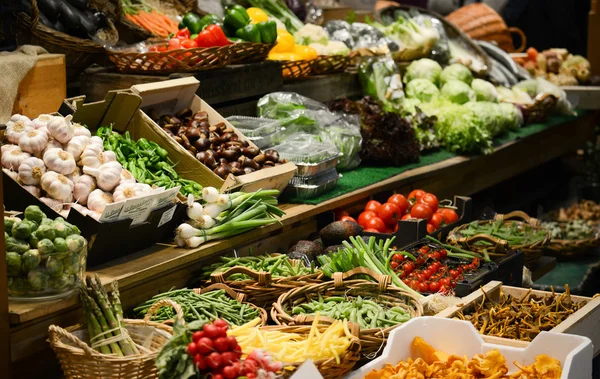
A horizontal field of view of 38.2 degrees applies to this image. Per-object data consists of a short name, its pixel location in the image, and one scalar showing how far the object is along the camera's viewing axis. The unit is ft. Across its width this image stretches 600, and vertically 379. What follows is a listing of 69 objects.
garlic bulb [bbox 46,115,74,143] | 12.91
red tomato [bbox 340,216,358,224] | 16.78
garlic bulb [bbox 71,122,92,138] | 13.44
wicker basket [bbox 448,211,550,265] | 16.62
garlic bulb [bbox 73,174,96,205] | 12.73
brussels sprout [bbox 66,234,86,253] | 10.70
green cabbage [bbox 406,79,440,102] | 24.97
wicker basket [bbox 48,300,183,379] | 9.95
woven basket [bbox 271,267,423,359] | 12.67
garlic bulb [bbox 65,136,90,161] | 13.03
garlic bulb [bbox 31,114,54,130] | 13.11
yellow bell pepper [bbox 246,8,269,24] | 21.91
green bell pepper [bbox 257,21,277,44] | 19.06
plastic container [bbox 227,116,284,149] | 17.28
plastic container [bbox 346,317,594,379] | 10.98
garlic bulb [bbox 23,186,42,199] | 12.39
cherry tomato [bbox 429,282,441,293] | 14.20
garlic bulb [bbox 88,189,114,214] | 12.62
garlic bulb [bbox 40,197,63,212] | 12.35
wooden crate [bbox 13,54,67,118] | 15.24
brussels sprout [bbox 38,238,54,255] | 10.54
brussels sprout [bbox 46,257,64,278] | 10.64
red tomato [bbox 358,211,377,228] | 17.30
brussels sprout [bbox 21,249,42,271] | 10.50
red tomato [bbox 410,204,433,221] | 17.85
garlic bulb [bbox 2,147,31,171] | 12.60
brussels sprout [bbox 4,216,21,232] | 10.69
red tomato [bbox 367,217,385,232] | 17.12
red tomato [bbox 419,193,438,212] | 18.20
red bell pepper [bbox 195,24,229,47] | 18.11
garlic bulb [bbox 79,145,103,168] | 13.05
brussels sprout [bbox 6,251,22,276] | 10.43
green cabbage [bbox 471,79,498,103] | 26.27
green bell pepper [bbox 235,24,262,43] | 19.08
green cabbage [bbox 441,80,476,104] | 25.22
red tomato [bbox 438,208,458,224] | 18.43
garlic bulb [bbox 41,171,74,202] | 12.34
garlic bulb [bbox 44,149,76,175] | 12.61
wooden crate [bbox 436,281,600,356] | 12.01
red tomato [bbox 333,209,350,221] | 17.43
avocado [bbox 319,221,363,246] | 15.98
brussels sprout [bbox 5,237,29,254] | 10.48
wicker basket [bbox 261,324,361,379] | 9.73
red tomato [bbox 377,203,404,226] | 17.50
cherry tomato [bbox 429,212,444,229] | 17.97
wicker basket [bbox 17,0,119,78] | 16.28
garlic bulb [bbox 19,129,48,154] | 12.72
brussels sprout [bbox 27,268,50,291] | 10.68
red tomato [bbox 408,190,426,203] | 18.51
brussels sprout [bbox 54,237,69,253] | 10.62
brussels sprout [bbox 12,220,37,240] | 10.55
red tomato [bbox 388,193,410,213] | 17.89
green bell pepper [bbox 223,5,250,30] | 19.51
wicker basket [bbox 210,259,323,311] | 12.92
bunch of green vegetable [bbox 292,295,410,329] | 12.22
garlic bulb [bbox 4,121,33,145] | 12.96
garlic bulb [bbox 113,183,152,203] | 12.82
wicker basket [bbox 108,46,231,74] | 16.84
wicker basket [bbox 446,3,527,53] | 33.09
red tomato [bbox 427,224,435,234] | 17.62
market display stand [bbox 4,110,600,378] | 10.88
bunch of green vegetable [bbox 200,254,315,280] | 13.73
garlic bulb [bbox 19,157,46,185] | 12.41
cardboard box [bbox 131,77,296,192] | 14.99
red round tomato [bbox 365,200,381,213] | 17.67
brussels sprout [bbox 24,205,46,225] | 10.89
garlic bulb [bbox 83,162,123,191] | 12.89
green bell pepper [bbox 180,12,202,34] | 19.58
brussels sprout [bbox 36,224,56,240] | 10.62
